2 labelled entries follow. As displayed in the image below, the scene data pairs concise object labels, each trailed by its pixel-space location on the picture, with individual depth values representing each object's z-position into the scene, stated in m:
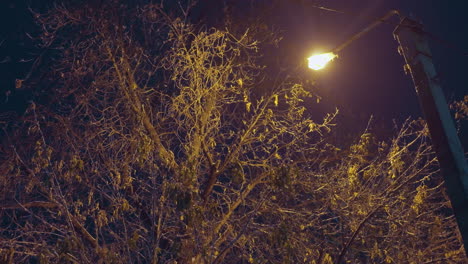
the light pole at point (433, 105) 4.03
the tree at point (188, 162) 7.76
